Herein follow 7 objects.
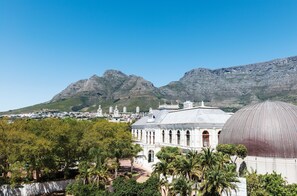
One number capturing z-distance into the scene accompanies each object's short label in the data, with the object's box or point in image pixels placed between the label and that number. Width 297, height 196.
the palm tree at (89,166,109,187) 38.56
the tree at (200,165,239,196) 26.27
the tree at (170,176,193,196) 28.00
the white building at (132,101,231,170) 49.25
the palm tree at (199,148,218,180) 31.00
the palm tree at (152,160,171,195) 34.75
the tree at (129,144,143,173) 52.28
